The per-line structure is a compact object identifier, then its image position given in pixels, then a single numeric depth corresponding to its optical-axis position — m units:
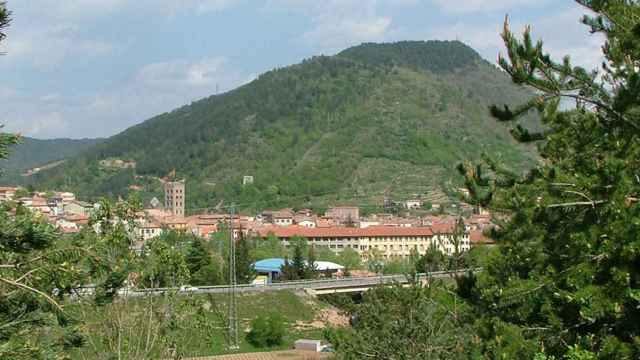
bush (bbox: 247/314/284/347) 37.91
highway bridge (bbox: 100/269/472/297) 44.96
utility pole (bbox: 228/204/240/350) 34.31
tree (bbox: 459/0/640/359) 6.76
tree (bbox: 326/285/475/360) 12.82
